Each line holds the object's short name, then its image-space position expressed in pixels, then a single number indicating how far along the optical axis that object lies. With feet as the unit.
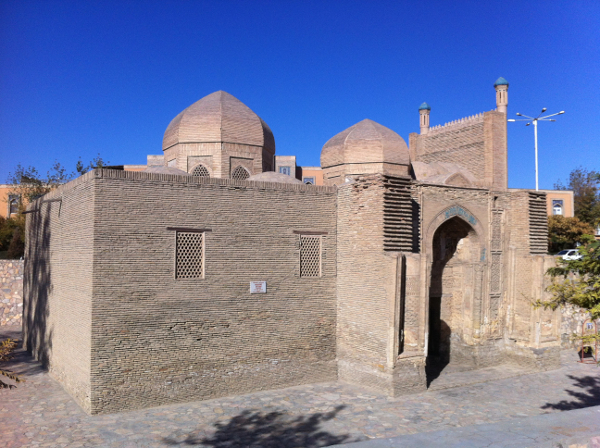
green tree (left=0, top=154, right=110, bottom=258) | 93.15
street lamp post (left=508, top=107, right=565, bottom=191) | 85.83
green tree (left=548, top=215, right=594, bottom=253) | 98.90
